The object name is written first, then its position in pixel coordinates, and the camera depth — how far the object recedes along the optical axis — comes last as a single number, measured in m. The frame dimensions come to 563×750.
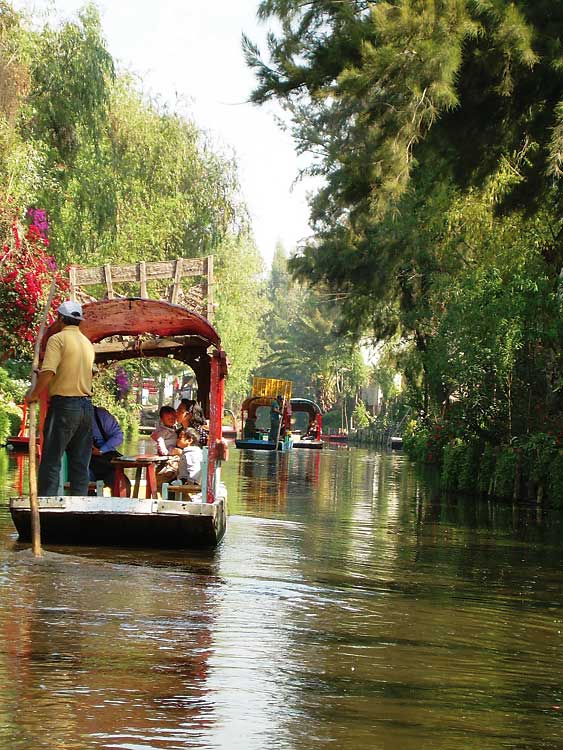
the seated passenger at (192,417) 16.64
